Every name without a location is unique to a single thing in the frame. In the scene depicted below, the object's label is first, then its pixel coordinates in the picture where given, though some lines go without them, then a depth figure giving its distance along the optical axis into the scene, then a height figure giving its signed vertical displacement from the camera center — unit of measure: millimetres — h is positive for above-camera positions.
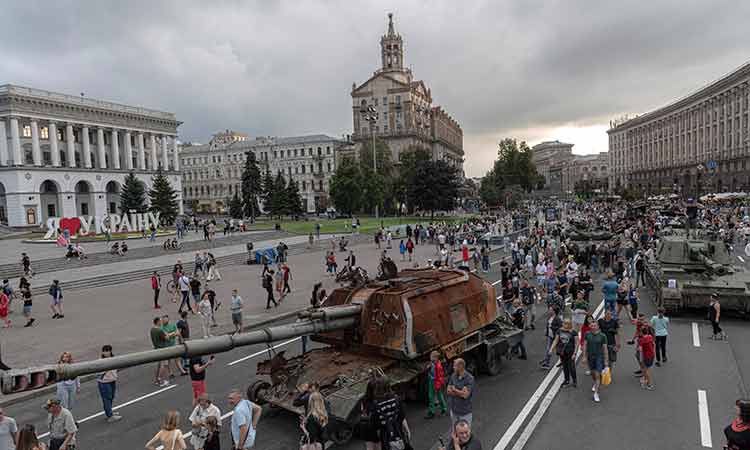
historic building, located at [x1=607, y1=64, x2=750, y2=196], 80375 +10132
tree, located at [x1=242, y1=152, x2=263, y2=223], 73562 +4306
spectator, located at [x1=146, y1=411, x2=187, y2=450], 6281 -2812
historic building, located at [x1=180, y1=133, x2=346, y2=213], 108688 +10131
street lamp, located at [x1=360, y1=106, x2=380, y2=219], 52894 +9846
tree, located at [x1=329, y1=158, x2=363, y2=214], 66125 +2450
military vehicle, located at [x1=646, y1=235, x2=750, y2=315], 14711 -2740
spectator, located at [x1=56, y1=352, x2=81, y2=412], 9070 -3175
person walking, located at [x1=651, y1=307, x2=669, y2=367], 11430 -3321
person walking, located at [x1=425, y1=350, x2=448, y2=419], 8969 -3368
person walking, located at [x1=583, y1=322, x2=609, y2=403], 9828 -3185
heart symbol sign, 44438 -454
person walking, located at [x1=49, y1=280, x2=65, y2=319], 19234 -3093
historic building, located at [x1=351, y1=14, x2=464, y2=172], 95312 +19765
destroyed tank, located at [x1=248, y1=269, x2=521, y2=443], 8625 -2845
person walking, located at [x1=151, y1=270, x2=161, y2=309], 20500 -3019
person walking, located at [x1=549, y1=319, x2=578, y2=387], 10047 -3143
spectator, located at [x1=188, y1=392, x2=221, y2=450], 6898 -2898
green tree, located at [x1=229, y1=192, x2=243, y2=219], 79625 +616
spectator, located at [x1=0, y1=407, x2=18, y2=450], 7039 -3003
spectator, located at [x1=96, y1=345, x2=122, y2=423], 9633 -3411
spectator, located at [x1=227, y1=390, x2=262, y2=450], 6953 -3004
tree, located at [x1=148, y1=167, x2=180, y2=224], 63125 +1792
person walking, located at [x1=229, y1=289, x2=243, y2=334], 15703 -3112
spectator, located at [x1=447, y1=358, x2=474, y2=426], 7504 -2895
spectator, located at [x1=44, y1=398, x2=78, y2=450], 7258 -3038
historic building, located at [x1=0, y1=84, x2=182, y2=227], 66875 +10314
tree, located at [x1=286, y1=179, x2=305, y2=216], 71750 +1174
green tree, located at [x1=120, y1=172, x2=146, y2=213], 64125 +2521
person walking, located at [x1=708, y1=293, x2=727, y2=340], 12914 -3436
